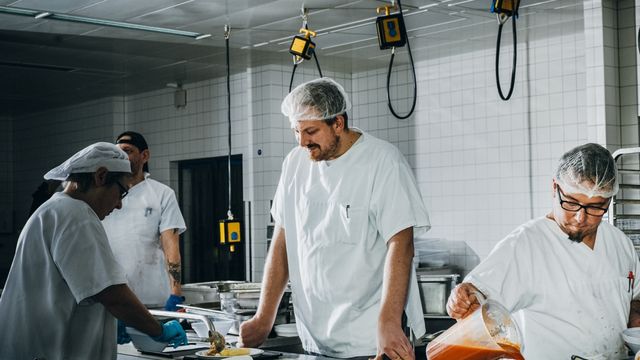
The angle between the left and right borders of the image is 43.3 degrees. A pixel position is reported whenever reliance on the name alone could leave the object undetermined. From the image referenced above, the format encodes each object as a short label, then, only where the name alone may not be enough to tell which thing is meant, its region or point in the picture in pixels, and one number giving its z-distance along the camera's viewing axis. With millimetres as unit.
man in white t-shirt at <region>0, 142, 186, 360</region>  2236
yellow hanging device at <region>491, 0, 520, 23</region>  3824
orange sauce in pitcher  1825
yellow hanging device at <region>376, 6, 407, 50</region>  4242
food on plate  2387
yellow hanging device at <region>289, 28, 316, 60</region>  4707
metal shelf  5027
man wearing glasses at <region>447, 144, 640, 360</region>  2408
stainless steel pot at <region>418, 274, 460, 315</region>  5504
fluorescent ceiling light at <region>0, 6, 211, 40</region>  5100
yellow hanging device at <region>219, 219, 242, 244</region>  4969
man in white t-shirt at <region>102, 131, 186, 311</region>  3931
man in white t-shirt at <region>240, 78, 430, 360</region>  2557
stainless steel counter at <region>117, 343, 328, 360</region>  2408
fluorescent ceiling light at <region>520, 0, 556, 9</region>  5230
